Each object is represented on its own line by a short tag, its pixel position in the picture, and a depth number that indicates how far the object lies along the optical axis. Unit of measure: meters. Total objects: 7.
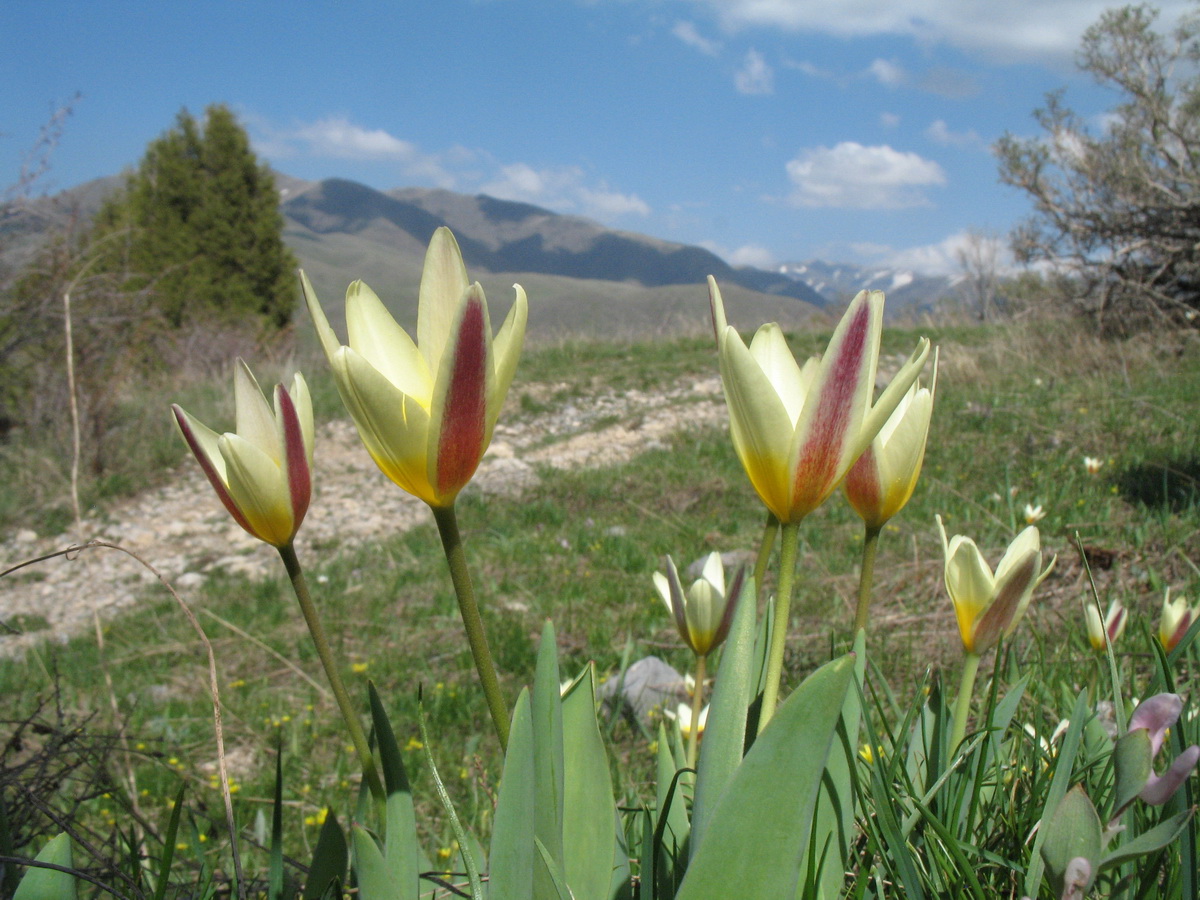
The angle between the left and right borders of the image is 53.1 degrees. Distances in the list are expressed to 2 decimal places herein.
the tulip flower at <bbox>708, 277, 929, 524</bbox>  0.24
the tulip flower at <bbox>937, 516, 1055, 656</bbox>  0.30
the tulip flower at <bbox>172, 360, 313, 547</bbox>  0.25
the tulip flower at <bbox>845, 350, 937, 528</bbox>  0.27
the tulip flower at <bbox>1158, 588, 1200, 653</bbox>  0.36
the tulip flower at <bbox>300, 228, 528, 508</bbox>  0.22
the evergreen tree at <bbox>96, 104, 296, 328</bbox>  10.40
